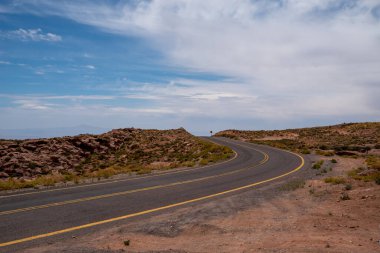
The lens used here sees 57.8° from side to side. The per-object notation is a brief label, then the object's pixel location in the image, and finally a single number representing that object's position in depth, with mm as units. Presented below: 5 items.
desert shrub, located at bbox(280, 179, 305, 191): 16697
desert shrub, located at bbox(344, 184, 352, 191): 15002
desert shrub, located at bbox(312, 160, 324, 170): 26300
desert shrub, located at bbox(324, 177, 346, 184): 17125
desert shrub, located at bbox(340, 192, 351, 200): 13094
